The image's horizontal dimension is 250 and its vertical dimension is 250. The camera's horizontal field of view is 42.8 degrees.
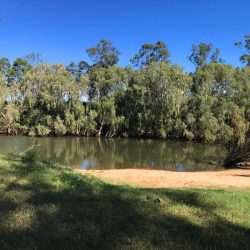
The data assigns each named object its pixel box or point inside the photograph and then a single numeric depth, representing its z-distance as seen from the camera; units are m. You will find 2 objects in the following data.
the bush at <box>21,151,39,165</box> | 10.33
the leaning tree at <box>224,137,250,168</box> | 23.67
